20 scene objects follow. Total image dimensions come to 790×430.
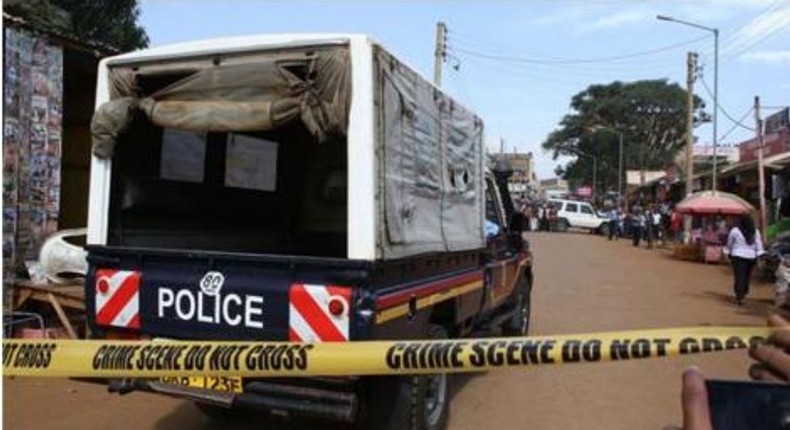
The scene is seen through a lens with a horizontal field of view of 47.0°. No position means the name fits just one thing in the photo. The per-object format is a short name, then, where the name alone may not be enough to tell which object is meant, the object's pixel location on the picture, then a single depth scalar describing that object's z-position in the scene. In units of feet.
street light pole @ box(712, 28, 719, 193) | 102.68
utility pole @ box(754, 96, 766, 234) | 74.02
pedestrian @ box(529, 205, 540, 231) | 159.43
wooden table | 28.12
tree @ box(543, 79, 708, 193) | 275.59
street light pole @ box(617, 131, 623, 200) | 251.60
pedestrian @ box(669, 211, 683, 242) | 121.49
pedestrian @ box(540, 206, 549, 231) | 161.17
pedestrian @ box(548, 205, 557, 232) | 159.94
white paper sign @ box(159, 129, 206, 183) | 20.93
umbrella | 83.46
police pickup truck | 15.97
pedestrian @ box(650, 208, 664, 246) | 127.85
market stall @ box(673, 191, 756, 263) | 84.12
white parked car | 158.71
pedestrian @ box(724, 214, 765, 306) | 49.62
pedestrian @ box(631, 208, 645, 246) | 121.29
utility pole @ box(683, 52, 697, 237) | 114.94
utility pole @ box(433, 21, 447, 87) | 117.91
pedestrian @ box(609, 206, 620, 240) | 141.23
